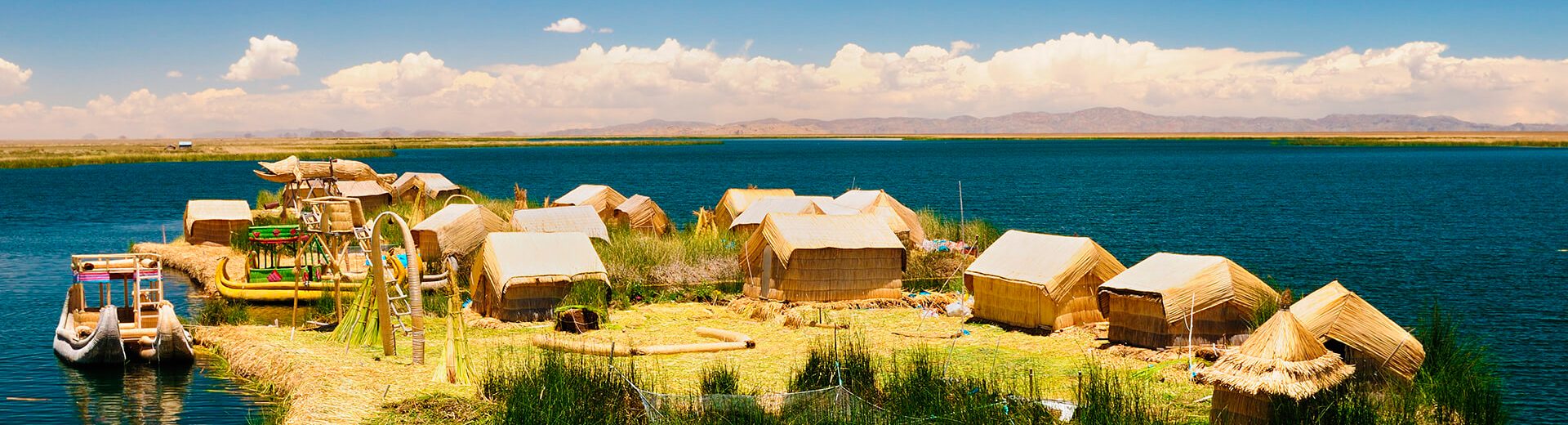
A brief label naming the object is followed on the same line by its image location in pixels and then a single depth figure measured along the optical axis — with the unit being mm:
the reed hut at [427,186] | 34750
